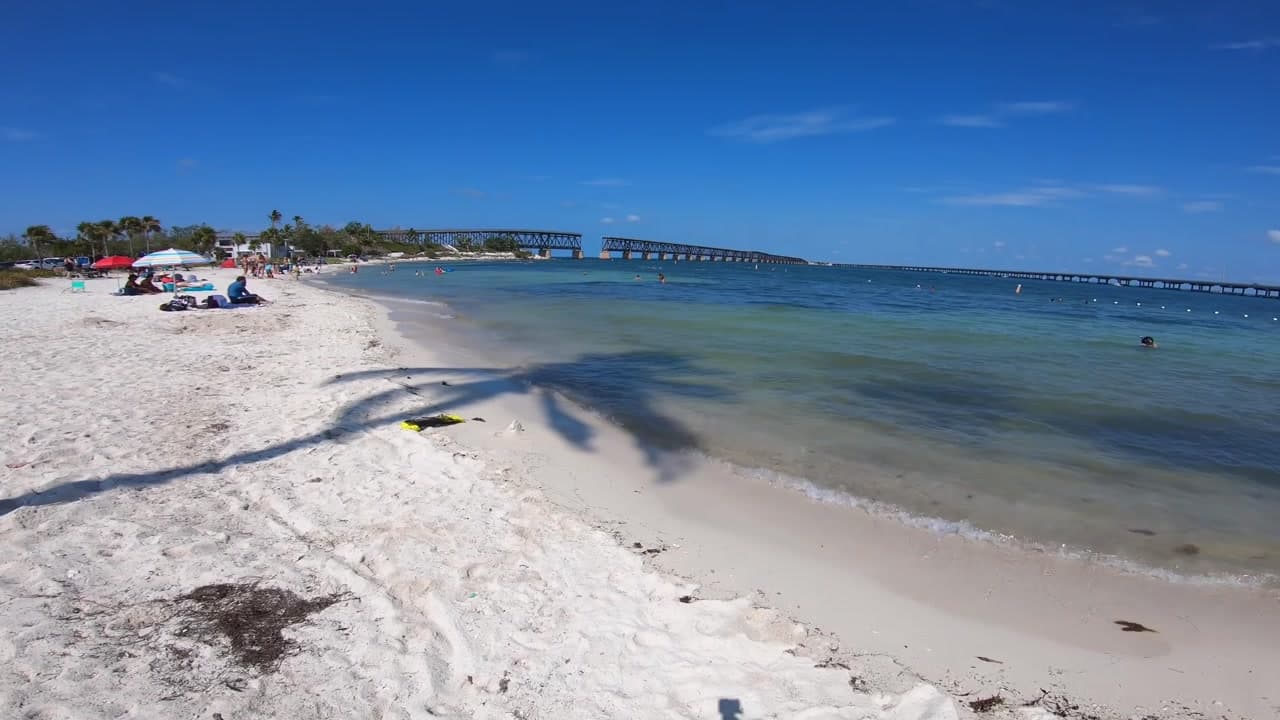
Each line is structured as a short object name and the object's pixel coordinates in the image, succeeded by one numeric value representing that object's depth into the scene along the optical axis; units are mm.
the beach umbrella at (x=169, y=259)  21406
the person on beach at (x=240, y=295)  20734
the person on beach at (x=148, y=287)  23728
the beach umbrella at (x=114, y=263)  28328
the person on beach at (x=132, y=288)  23062
